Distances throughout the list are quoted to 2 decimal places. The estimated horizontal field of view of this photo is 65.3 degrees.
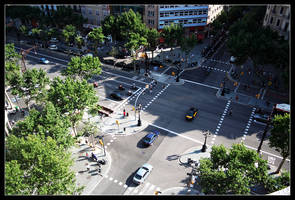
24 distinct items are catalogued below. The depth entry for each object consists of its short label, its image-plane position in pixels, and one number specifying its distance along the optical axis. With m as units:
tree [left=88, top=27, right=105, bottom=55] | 68.55
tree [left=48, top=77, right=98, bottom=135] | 36.44
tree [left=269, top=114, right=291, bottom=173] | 30.05
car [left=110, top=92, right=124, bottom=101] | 54.41
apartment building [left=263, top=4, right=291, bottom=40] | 55.83
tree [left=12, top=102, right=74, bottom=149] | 30.35
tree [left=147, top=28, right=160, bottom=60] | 68.81
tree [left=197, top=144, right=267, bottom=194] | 25.48
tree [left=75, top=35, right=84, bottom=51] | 74.52
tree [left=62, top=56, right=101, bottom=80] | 48.00
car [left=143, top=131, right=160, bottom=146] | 40.81
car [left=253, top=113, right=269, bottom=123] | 46.34
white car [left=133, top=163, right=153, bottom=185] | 34.03
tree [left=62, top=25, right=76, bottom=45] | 75.69
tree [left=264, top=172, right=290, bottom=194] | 26.53
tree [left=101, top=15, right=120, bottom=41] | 73.26
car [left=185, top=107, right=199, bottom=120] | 46.84
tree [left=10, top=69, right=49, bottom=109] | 43.66
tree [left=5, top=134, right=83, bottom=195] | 24.83
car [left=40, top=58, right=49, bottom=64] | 73.25
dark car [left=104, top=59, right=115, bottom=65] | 72.36
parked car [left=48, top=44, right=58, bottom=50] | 83.25
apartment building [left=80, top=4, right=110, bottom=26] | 88.51
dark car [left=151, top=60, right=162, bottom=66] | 70.72
